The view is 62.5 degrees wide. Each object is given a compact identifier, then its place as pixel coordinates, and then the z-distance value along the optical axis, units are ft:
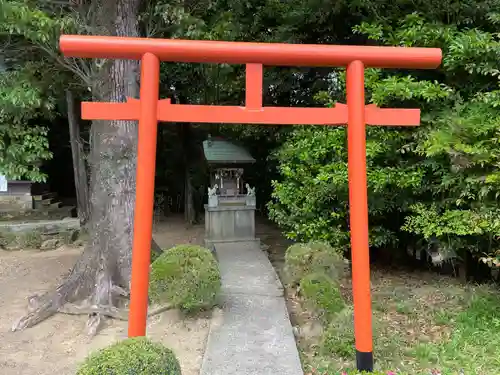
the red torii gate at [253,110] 11.14
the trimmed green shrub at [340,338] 14.10
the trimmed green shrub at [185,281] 16.79
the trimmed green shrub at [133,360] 8.98
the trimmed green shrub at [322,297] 16.80
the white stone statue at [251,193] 32.45
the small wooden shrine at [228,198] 31.65
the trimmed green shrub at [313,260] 19.97
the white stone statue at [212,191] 32.07
